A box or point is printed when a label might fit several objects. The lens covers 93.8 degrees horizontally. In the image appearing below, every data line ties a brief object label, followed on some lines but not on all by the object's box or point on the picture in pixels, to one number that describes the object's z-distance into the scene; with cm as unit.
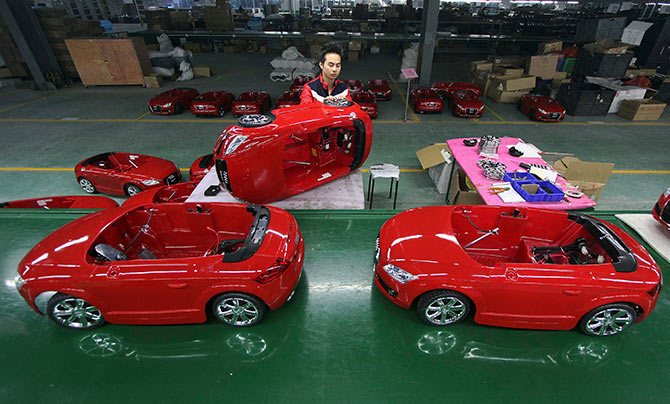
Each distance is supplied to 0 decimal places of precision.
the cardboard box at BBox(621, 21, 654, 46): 1338
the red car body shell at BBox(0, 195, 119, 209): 502
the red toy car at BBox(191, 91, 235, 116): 1046
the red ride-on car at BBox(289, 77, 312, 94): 1132
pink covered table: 427
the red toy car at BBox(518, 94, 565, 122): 1040
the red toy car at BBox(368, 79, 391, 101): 1215
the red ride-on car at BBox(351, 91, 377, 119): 1045
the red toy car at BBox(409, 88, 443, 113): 1088
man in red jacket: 428
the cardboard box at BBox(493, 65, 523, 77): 1290
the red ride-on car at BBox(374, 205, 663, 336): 246
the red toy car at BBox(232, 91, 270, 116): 1049
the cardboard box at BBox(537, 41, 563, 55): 1509
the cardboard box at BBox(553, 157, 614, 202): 533
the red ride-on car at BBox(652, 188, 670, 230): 368
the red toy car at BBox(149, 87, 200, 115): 1077
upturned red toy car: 370
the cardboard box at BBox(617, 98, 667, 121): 1069
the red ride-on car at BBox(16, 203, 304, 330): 249
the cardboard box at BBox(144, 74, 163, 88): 1434
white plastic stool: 499
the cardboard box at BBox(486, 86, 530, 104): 1239
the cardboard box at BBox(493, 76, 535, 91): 1216
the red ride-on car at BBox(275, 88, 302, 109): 1016
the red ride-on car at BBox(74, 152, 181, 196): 617
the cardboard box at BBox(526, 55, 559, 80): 1334
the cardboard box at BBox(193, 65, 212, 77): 1602
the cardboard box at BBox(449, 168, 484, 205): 516
